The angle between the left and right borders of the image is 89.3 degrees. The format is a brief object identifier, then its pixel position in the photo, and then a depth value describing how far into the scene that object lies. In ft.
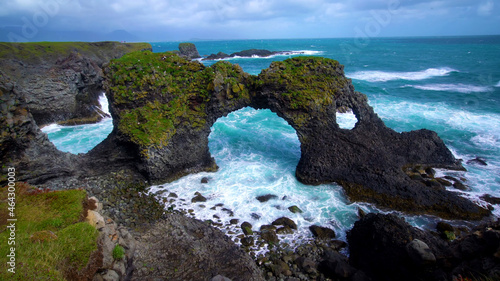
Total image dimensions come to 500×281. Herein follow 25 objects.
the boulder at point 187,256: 34.58
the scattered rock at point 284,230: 48.96
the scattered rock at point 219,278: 32.50
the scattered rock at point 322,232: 48.13
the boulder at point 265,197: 58.47
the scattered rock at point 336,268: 39.31
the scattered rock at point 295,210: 54.66
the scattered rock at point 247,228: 48.41
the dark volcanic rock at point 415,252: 30.27
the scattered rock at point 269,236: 46.79
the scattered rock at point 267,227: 49.64
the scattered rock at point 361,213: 53.22
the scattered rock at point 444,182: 62.85
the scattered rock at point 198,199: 57.67
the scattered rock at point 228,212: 53.93
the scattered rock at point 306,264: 40.31
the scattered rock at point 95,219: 31.07
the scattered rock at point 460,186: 61.46
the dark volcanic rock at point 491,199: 56.70
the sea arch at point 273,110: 61.36
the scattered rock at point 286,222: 50.34
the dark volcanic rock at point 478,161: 73.03
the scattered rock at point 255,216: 52.95
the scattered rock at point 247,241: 45.82
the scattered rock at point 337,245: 45.78
